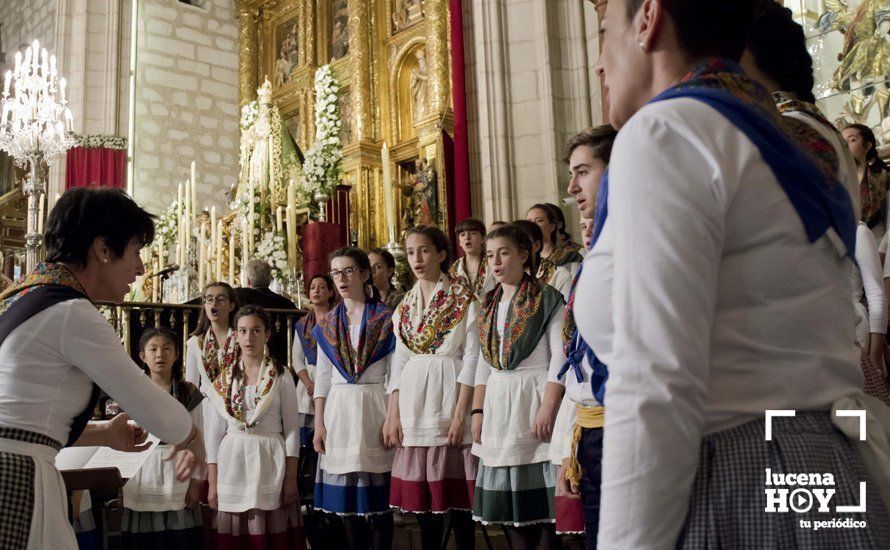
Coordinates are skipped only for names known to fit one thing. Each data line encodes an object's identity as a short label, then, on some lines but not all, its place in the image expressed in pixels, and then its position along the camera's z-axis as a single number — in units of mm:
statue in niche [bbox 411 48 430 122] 10234
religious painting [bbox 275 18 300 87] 12281
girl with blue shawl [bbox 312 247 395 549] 3992
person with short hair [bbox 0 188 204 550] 1848
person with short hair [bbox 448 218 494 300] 4504
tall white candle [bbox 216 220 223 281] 6491
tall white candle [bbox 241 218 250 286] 6986
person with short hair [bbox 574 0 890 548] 866
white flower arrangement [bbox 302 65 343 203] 7859
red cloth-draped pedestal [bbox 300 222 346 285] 6992
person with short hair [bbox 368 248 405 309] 5211
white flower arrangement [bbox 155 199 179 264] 8712
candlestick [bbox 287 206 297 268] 7012
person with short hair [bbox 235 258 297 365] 5754
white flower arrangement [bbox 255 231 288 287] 7301
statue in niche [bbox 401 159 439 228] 9500
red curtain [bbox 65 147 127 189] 9922
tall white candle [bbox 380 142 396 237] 6641
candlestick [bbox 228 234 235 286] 6820
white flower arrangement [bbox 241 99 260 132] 9672
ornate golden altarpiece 9766
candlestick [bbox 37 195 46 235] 6691
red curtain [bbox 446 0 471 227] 6527
